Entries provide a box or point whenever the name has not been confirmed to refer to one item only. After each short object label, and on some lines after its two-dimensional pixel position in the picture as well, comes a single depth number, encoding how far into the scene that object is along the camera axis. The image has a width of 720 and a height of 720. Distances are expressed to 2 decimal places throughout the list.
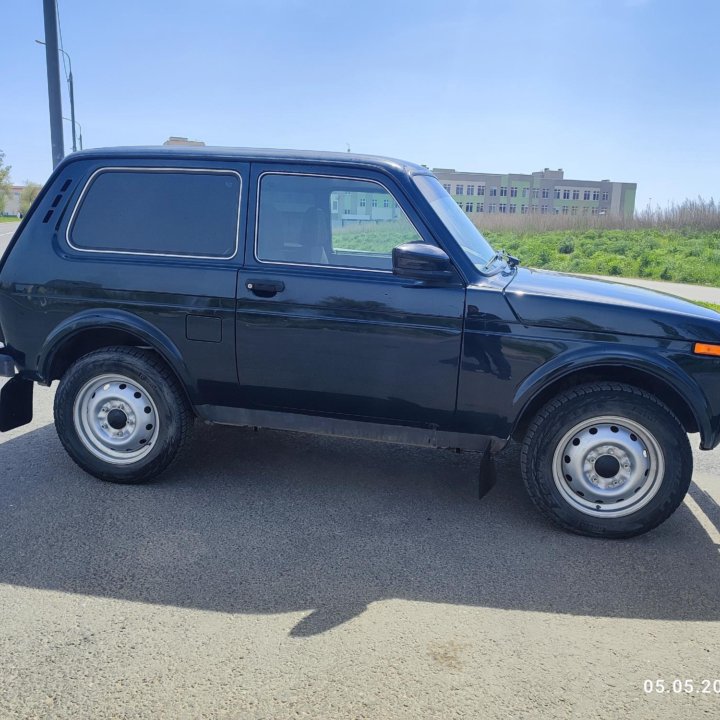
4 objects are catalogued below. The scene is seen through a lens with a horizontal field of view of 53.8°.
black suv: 3.80
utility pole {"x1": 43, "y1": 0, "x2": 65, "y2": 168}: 10.09
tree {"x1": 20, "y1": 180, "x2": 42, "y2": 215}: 87.84
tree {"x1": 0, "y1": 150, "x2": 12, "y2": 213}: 75.30
